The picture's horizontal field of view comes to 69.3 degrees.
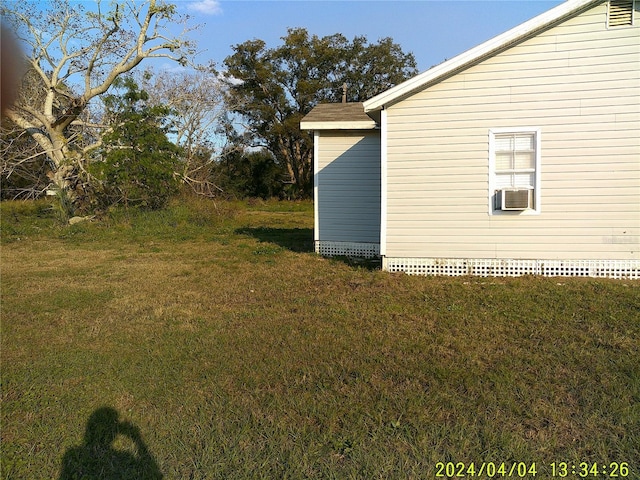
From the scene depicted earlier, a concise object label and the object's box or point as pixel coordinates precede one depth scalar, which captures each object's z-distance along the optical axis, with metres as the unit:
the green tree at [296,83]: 36.34
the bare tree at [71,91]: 16.55
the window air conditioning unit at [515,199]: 7.15
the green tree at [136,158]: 15.79
